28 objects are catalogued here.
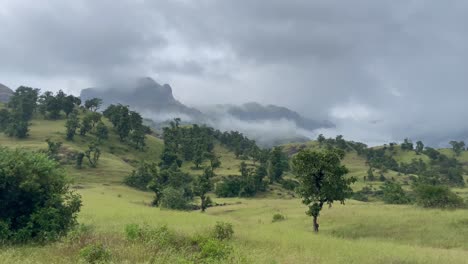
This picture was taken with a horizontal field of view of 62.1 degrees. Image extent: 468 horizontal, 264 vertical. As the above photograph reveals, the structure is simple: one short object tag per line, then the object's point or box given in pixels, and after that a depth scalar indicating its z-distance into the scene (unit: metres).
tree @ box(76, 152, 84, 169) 115.69
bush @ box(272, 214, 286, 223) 58.31
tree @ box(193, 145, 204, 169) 149.88
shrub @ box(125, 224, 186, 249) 22.36
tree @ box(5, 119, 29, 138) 141.25
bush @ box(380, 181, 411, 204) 89.75
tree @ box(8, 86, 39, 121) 162.65
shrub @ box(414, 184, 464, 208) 62.31
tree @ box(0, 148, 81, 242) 23.95
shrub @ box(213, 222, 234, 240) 30.94
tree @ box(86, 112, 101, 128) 160.88
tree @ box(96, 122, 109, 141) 155.82
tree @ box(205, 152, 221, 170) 144.75
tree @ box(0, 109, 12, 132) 152.38
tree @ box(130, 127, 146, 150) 165.88
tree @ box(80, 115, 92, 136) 153.96
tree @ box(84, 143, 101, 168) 119.99
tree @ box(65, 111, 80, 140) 145.12
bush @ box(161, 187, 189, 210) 75.12
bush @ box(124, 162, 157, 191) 105.81
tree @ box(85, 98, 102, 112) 198.75
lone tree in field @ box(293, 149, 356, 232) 47.25
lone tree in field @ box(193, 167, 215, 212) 79.88
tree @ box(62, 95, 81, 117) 177.00
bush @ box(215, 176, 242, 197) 112.50
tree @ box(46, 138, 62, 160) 114.53
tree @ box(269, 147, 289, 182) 134.88
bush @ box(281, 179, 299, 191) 127.56
